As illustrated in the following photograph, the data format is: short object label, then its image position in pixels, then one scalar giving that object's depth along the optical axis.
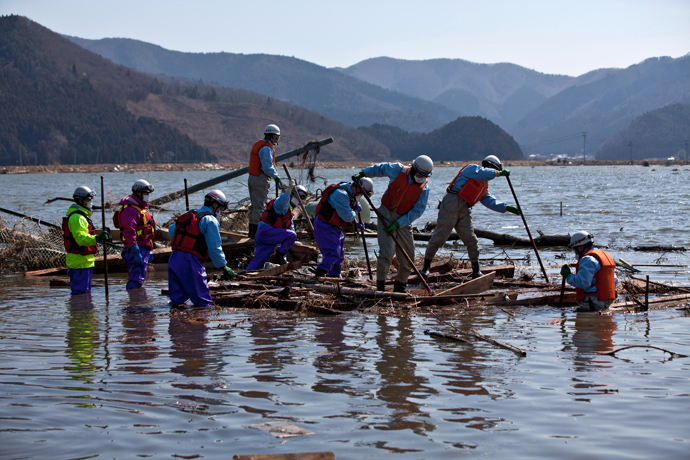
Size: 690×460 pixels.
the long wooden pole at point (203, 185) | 16.38
